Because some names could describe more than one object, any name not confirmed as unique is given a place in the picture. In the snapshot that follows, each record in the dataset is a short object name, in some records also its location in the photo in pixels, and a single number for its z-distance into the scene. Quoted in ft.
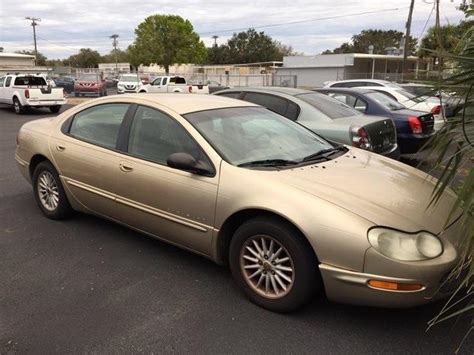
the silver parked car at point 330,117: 20.56
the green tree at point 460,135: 7.36
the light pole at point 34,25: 249.55
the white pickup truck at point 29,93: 61.41
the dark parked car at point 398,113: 25.45
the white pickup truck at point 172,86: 86.07
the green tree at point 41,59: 305.86
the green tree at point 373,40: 266.57
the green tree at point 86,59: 325.62
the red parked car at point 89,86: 98.17
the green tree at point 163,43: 167.22
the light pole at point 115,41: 299.79
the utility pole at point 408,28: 105.19
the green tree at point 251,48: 298.56
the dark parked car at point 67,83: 124.31
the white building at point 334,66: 155.94
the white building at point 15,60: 178.70
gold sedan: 9.32
